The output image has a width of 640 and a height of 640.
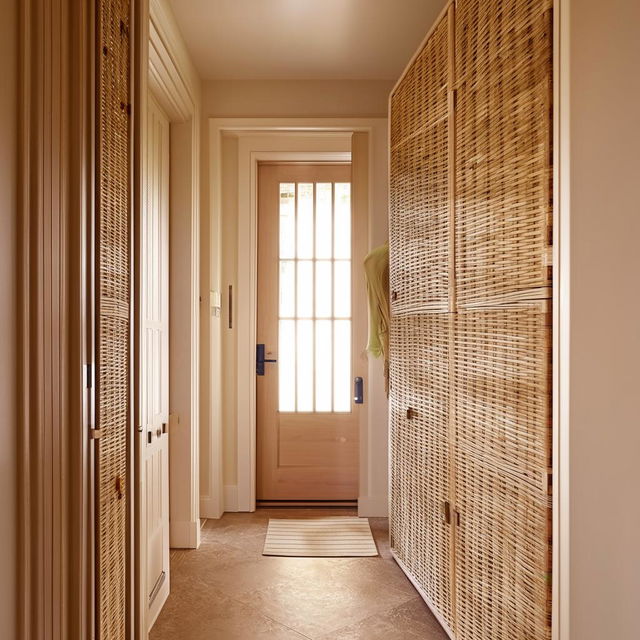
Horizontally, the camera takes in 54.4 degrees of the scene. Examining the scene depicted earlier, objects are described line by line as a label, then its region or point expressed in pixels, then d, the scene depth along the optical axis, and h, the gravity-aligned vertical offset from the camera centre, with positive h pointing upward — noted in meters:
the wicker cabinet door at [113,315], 1.57 +0.00
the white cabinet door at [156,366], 2.56 -0.23
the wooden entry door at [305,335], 4.05 -0.13
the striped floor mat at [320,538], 3.23 -1.23
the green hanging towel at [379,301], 3.23 +0.08
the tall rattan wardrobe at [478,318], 1.56 -0.01
